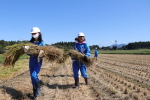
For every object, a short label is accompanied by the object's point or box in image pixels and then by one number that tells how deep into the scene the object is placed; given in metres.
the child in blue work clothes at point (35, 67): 4.23
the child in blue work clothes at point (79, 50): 5.38
